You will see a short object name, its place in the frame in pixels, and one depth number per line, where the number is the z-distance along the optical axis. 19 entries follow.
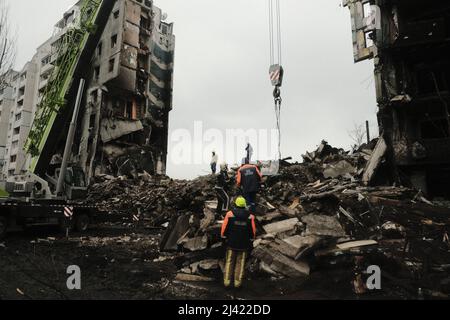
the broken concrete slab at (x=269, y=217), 8.93
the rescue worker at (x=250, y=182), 8.91
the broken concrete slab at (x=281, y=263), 6.41
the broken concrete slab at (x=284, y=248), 6.64
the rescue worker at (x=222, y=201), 10.49
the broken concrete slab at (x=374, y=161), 13.88
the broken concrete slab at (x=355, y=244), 6.90
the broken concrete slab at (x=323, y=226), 7.86
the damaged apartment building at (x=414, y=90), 15.80
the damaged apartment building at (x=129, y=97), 32.56
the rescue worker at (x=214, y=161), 19.45
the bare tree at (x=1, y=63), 16.09
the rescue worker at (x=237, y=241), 6.09
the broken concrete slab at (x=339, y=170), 15.45
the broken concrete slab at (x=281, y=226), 8.08
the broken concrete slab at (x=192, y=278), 6.64
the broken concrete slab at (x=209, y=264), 6.88
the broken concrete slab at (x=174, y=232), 9.37
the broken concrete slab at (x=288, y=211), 9.24
